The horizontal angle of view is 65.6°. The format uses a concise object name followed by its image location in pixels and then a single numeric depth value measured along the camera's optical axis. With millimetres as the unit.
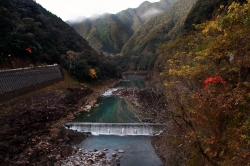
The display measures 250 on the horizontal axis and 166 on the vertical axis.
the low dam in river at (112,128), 15572
